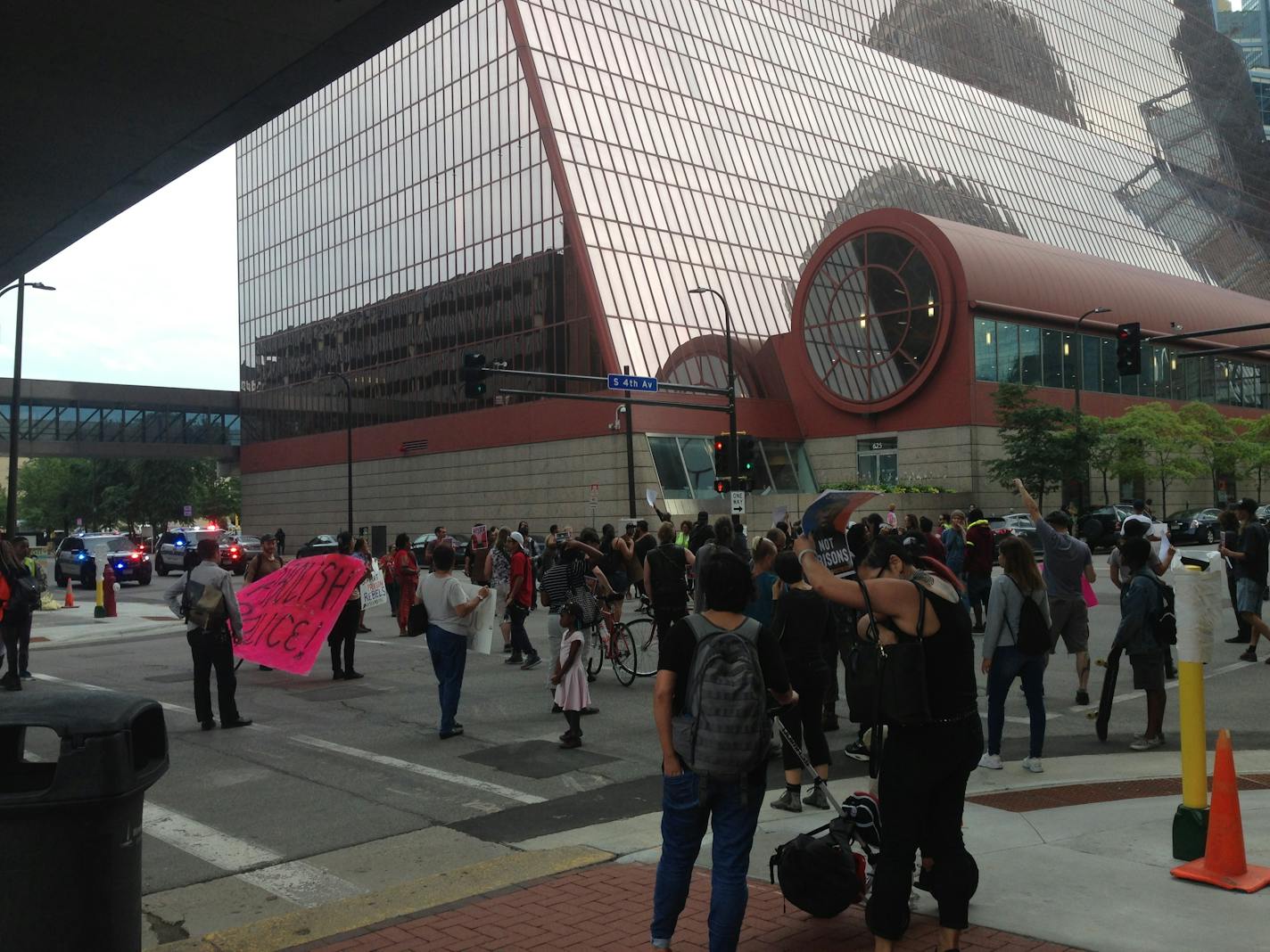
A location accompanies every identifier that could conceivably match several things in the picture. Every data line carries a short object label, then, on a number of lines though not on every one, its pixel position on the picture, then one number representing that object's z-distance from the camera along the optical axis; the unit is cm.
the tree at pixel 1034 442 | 4259
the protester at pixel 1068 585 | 1088
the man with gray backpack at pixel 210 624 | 1125
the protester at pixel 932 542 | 1378
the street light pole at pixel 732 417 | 2977
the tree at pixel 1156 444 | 4866
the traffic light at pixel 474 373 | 2595
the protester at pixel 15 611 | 1420
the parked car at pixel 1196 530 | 4447
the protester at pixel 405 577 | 1827
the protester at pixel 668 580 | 1214
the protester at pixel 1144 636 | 955
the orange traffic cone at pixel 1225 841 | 566
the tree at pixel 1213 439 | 5219
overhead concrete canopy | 649
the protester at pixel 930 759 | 479
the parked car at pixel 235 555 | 4112
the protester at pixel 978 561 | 1689
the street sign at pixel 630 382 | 2925
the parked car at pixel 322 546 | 3479
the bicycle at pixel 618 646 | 1370
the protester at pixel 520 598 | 1490
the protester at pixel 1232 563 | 1550
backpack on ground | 511
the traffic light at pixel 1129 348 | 2502
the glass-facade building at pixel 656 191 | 4841
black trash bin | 378
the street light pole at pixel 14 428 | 3184
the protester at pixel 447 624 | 1049
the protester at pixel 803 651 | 788
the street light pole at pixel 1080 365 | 4989
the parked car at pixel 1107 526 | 3797
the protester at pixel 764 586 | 965
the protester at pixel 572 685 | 1009
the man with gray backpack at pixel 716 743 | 469
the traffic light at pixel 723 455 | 2998
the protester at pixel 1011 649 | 853
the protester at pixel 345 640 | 1471
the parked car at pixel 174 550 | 4403
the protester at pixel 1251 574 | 1434
